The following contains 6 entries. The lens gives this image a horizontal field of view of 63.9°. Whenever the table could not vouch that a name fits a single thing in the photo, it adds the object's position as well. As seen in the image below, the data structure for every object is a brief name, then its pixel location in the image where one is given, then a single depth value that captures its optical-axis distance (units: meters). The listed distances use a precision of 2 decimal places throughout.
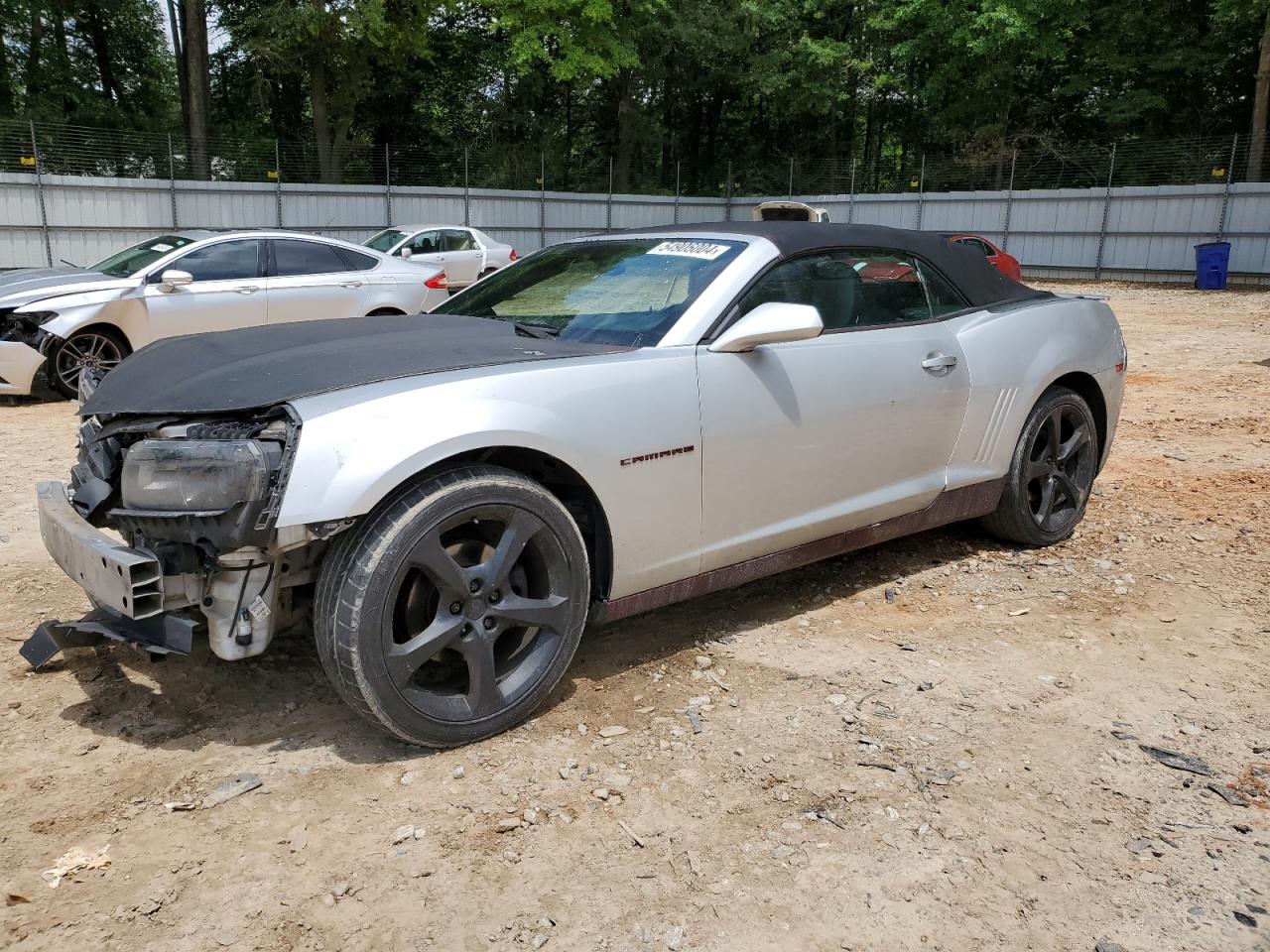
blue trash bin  22.69
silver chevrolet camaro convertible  2.73
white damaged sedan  8.49
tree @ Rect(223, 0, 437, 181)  26.16
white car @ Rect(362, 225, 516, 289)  14.84
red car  18.05
